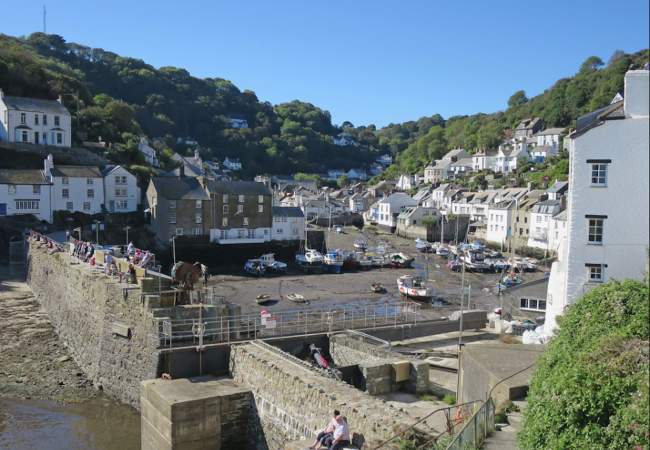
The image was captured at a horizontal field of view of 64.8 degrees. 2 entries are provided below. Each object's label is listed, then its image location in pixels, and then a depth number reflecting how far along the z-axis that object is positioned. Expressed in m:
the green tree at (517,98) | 170.75
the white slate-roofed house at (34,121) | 58.06
